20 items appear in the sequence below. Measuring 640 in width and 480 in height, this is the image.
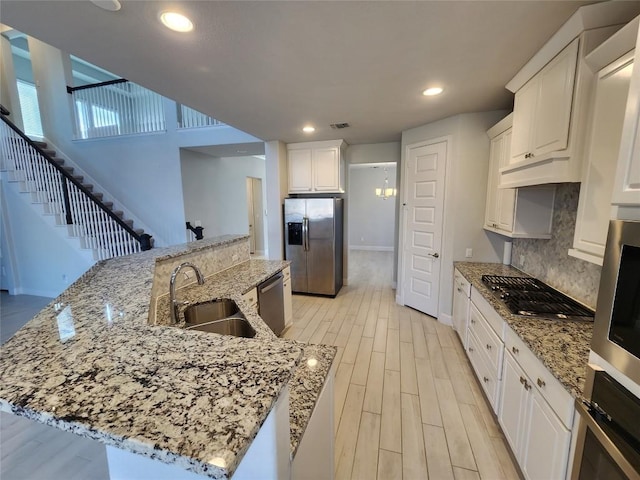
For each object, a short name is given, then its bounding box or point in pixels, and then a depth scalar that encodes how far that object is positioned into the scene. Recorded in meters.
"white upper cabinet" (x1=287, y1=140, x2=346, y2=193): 4.38
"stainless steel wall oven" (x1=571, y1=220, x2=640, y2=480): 0.86
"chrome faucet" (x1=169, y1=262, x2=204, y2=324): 1.69
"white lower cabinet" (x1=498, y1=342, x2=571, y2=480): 1.17
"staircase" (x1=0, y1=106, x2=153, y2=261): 4.21
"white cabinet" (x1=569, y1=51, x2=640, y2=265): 1.26
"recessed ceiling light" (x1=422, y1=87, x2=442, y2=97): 2.39
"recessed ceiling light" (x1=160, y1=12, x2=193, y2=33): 1.42
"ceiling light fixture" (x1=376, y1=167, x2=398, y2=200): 6.38
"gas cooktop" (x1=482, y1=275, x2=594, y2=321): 1.68
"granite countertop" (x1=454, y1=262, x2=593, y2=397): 1.15
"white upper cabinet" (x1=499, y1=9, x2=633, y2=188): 1.45
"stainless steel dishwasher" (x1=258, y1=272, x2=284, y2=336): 2.55
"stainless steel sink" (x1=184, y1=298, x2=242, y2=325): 1.95
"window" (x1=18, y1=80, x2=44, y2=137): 5.60
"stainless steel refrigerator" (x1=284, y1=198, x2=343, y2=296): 4.31
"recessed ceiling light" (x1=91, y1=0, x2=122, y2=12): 1.29
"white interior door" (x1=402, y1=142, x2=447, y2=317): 3.41
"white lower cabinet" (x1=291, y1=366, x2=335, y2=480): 0.87
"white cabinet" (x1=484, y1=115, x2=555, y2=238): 2.25
